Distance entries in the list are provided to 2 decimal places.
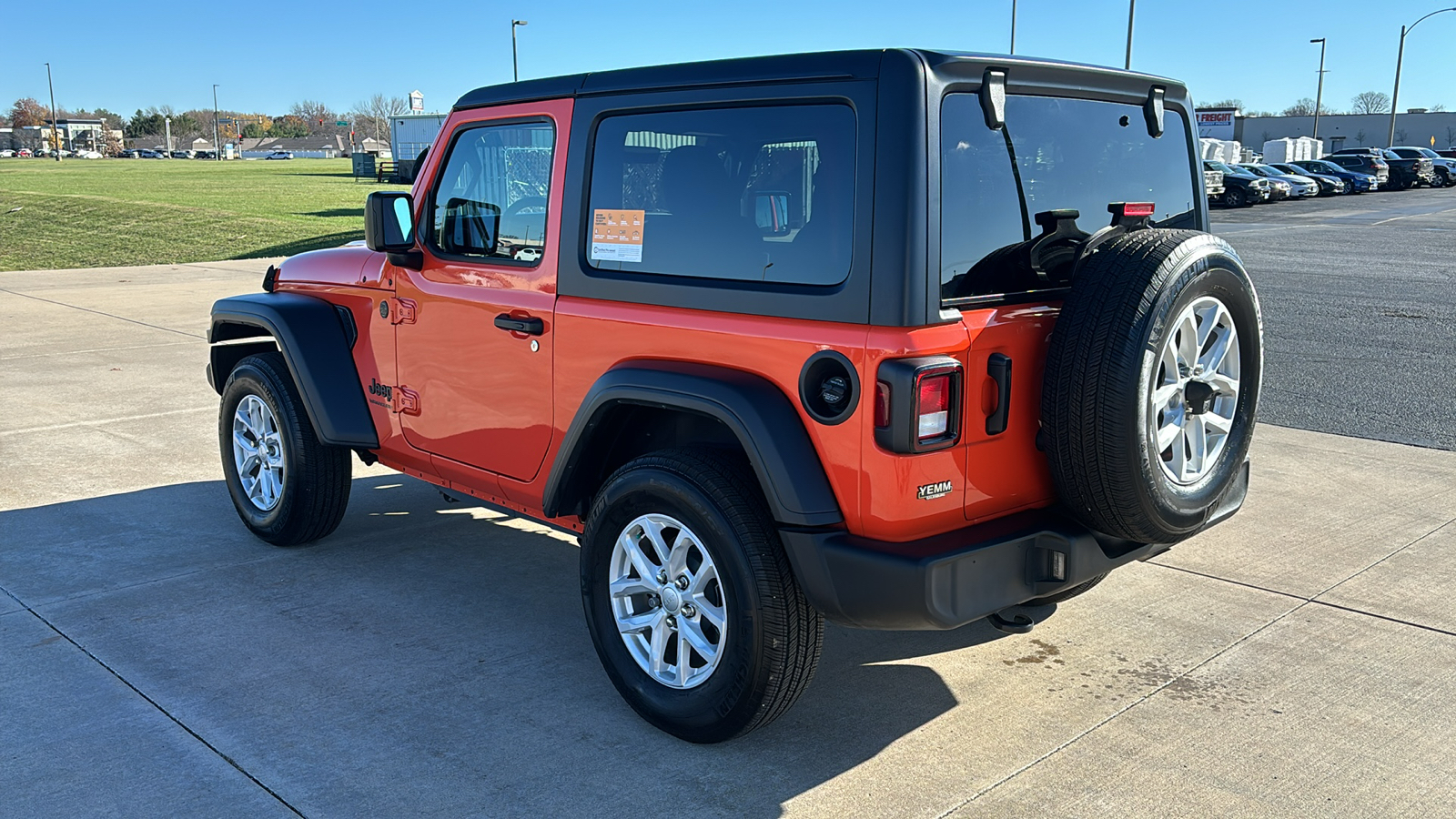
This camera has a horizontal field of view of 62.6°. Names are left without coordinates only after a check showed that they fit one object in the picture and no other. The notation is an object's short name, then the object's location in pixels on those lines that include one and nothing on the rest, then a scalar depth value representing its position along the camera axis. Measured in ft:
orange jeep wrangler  10.11
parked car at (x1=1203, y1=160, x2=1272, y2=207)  125.18
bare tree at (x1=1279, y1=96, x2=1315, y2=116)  373.07
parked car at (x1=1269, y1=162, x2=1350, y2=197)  143.95
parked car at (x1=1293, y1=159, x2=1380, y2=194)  151.64
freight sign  213.25
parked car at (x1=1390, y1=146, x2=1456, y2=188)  172.76
